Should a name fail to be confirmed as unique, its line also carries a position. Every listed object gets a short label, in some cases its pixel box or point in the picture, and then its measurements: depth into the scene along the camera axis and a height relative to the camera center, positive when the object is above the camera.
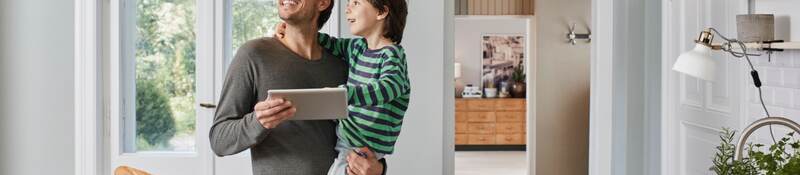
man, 2.26 -0.04
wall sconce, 2.96 +0.05
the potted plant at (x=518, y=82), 12.20 -0.06
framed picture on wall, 12.53 +0.28
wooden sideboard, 11.91 -0.52
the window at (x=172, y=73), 4.96 +0.03
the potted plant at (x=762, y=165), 1.98 -0.18
